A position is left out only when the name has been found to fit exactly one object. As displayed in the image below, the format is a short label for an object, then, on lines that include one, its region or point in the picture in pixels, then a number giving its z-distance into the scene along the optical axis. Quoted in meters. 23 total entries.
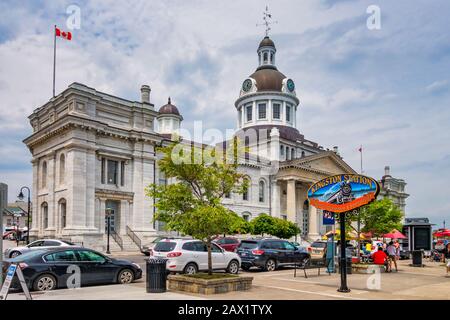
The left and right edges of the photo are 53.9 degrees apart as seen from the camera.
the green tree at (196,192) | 15.10
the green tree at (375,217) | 27.70
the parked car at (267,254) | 23.27
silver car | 25.98
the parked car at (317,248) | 32.44
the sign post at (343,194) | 15.42
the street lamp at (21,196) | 38.42
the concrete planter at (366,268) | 22.03
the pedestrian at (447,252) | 30.30
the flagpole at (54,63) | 42.61
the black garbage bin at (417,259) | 29.00
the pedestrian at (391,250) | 25.41
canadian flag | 41.09
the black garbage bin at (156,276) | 13.89
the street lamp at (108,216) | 35.80
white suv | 18.81
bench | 20.11
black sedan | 14.55
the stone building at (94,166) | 37.09
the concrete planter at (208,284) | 13.88
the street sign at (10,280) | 9.93
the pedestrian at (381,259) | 23.62
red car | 28.91
